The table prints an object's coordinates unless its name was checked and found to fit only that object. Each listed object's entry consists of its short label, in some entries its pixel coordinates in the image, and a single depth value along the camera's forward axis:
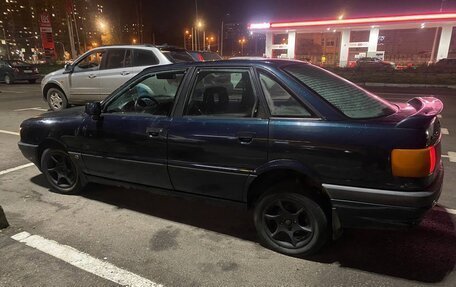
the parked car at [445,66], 21.91
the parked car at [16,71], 20.12
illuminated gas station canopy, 28.92
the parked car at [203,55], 8.24
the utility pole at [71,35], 24.97
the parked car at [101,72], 7.76
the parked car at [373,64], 24.27
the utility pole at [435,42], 35.09
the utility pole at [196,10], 36.87
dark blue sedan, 2.51
